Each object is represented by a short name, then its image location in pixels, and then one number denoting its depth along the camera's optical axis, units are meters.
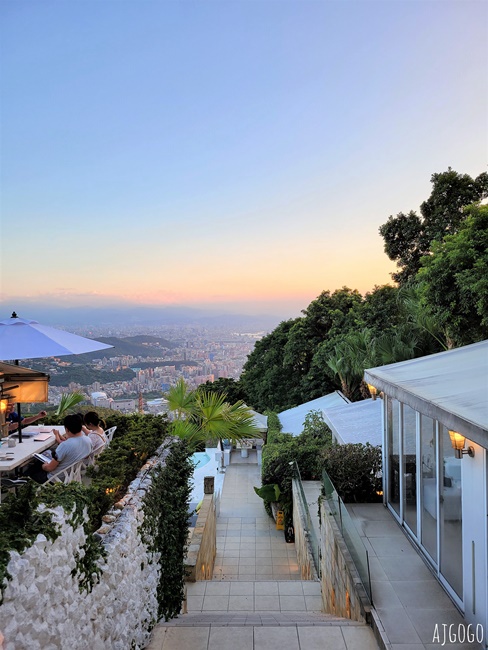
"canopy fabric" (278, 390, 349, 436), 16.47
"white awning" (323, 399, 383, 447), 9.29
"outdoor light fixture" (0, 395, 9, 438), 5.70
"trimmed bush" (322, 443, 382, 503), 7.26
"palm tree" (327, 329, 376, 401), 19.02
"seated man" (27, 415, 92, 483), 4.86
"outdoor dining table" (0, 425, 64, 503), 4.95
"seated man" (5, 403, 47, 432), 6.55
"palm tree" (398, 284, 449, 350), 13.58
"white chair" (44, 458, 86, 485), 4.45
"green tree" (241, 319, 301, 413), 27.72
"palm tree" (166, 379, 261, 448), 8.99
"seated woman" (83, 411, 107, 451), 5.41
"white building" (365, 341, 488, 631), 3.76
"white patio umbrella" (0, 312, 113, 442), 5.29
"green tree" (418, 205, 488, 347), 8.24
